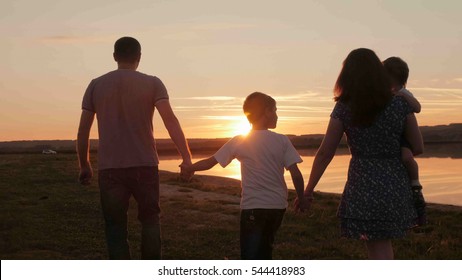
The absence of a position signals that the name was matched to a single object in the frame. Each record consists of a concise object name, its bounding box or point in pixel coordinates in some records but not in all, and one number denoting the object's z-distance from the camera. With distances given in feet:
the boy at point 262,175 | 18.71
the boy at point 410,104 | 18.15
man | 20.52
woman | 17.44
